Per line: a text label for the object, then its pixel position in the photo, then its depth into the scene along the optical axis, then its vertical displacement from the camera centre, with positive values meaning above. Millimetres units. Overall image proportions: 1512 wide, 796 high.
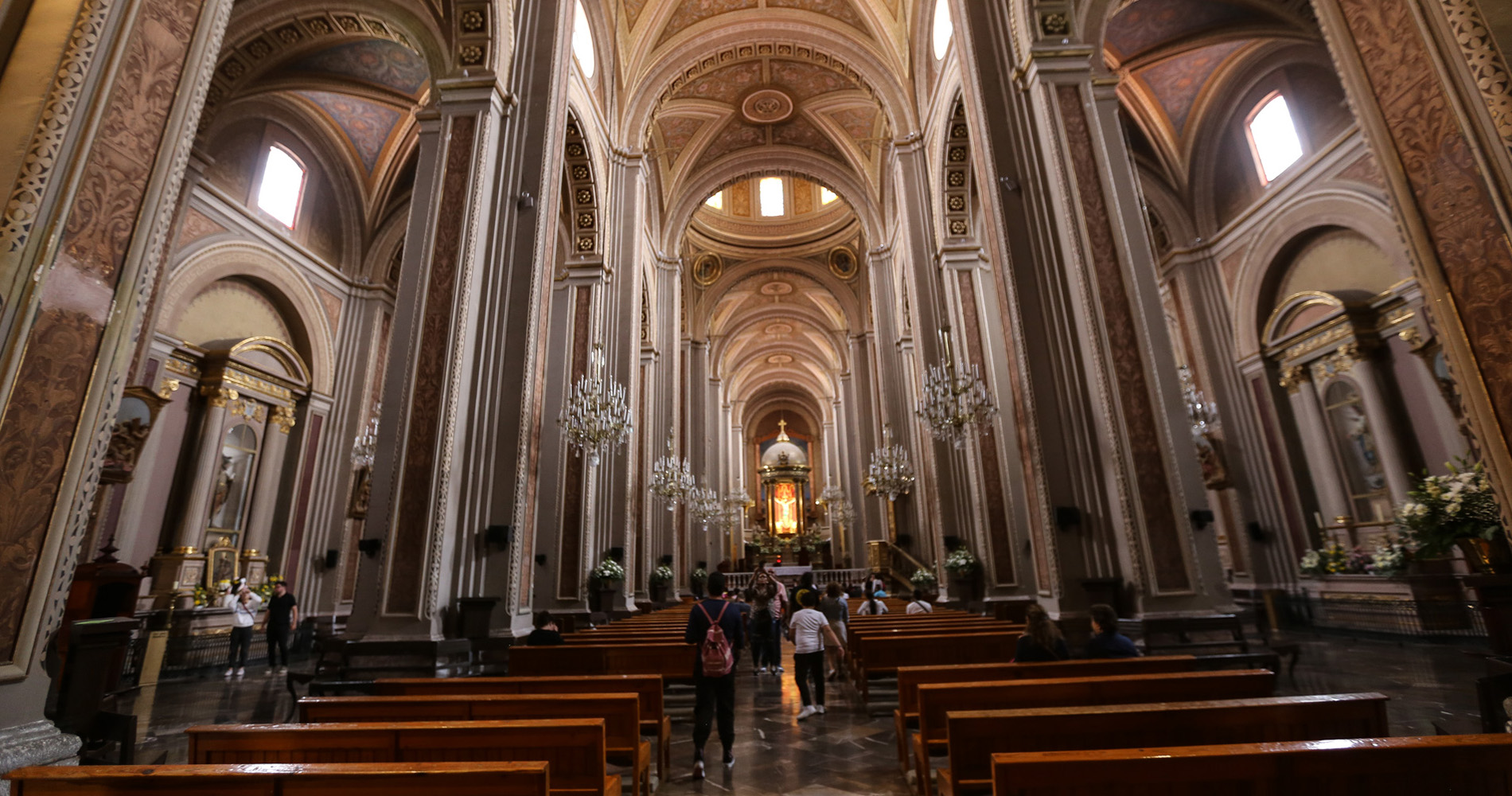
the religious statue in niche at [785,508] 40500 +5534
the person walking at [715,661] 4414 -350
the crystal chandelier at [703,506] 19719 +2861
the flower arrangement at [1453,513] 5691 +555
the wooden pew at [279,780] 1823 -417
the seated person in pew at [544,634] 5891 -189
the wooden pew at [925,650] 5848 -446
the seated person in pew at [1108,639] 4391 -306
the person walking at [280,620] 10531 +16
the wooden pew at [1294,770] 1779 -469
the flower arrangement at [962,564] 10961 +506
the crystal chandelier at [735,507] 29500 +4353
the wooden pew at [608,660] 5660 -416
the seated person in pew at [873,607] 9234 -100
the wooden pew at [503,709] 3205 -438
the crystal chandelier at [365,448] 12020 +2919
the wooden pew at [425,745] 2492 -460
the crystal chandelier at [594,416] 9680 +2715
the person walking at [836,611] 8227 -108
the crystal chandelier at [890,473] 14961 +2716
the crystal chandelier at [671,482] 15633 +2894
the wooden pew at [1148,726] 2531 -505
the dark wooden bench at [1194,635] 5754 -389
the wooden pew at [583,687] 4008 -432
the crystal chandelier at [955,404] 9531 +2657
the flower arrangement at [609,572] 11242 +601
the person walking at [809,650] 6039 -415
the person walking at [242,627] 10656 -76
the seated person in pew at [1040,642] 4332 -298
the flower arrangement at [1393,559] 8539 +275
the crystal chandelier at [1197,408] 8000 +2118
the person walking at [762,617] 8477 -168
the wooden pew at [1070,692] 3230 -467
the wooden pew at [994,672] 3936 -443
